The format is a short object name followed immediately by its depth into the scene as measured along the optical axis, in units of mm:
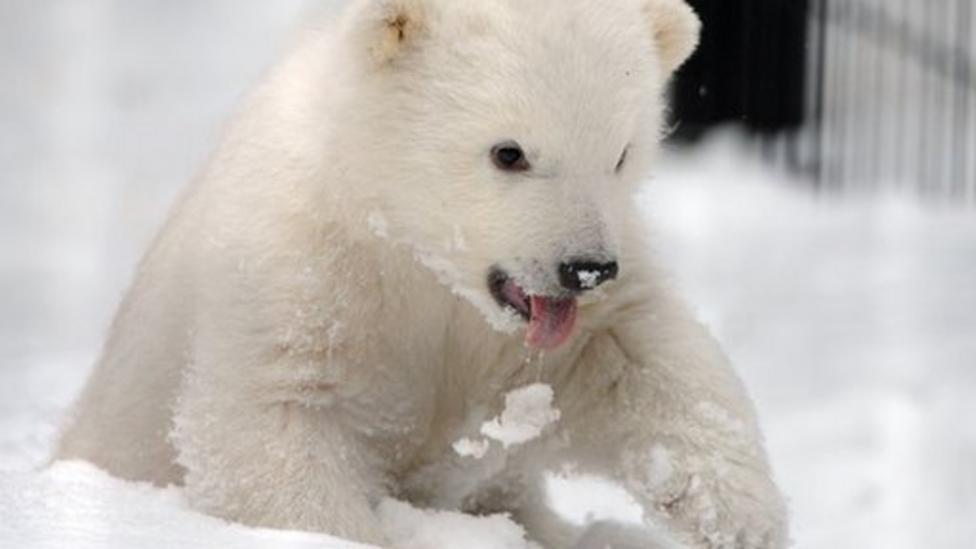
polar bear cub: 9617
